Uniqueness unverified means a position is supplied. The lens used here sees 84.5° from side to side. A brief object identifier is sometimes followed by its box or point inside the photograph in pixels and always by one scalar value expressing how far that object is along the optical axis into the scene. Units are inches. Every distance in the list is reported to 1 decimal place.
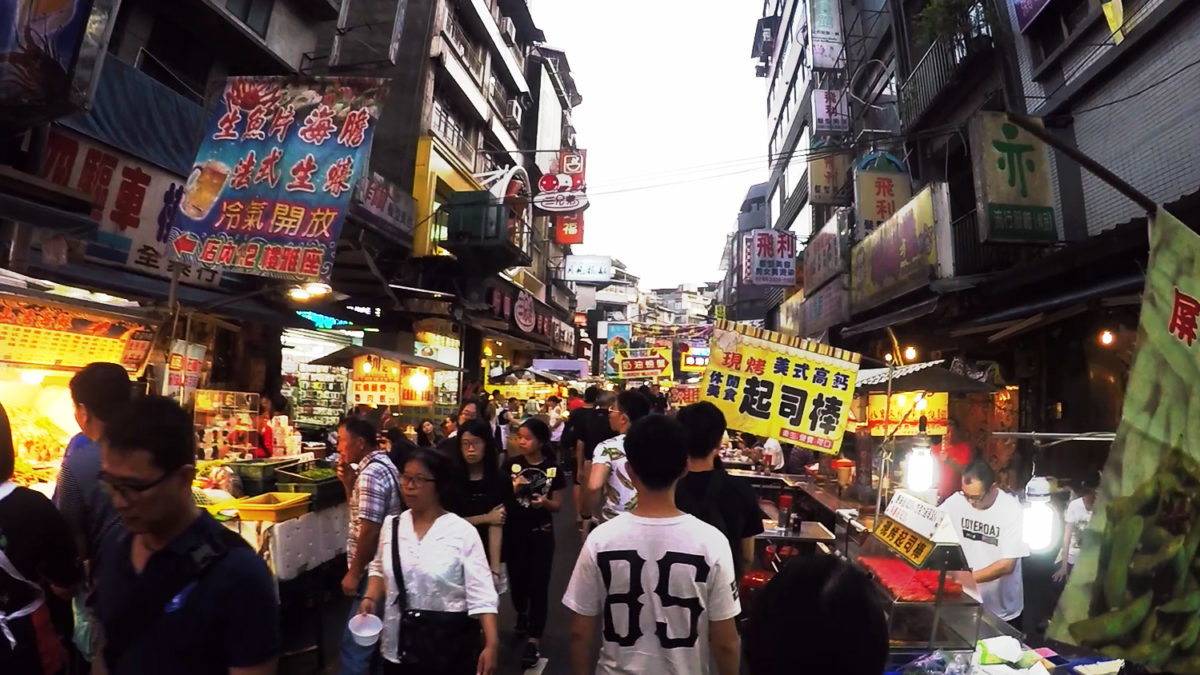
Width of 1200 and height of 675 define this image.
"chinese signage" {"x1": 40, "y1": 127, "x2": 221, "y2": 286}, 351.3
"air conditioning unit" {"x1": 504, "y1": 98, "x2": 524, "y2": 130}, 1115.0
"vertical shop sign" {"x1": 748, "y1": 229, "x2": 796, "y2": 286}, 855.7
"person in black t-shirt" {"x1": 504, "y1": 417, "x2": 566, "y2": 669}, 238.8
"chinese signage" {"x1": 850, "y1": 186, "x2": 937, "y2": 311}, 461.7
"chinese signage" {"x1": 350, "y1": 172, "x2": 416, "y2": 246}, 562.6
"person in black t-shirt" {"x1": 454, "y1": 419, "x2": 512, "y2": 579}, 205.6
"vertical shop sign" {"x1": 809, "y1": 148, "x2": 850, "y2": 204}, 797.9
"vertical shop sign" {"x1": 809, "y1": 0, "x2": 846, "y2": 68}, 840.3
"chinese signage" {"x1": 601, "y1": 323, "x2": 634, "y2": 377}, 1329.1
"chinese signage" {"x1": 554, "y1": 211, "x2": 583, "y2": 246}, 1198.9
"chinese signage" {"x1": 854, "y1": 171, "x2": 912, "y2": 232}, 613.0
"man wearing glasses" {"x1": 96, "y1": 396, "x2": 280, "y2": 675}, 75.5
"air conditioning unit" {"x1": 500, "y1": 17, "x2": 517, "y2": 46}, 1071.8
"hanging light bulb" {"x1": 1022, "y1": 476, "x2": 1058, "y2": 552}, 183.8
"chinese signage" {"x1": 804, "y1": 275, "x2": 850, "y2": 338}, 665.6
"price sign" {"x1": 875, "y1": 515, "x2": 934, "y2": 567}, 147.7
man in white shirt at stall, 186.4
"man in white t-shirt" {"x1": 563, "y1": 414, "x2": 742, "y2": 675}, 107.7
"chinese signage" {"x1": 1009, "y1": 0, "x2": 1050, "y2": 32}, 435.9
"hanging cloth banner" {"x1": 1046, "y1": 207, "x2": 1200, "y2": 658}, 76.4
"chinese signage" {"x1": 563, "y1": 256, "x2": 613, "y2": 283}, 1362.0
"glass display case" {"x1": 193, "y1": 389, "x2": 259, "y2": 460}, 337.7
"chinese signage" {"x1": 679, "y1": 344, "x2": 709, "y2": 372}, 1376.7
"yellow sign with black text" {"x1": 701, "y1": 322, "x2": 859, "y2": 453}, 255.8
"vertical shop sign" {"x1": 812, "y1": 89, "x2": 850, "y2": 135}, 759.1
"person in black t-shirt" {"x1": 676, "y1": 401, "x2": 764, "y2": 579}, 161.4
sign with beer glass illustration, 273.0
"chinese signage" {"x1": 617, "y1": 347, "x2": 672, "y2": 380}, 991.0
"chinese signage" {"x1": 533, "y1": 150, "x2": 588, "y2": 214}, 821.9
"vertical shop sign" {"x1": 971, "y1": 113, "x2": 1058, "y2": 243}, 382.6
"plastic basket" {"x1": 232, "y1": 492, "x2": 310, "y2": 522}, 213.9
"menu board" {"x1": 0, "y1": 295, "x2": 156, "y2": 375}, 226.1
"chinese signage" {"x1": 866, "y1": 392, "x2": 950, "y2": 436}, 481.1
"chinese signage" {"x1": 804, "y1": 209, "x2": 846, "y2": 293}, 674.8
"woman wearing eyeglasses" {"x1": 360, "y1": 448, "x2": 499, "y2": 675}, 127.7
